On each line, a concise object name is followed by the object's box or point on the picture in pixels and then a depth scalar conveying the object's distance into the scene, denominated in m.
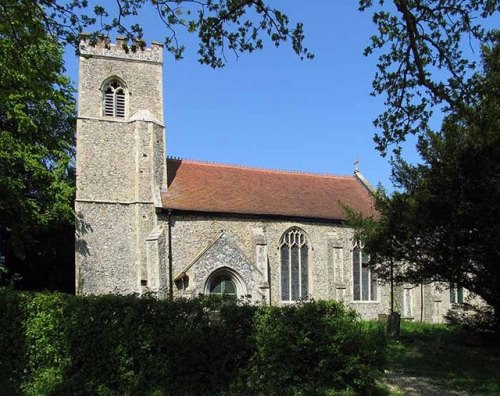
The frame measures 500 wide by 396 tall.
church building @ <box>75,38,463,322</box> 21.58
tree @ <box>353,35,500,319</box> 10.71
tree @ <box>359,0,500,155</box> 7.59
